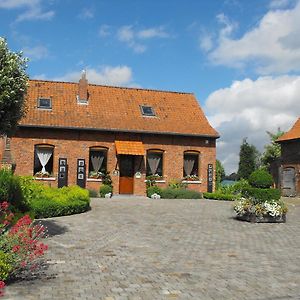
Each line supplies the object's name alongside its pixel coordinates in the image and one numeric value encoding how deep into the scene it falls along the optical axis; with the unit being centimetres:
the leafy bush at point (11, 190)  1322
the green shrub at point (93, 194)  2360
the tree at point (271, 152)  4056
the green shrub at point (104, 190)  2361
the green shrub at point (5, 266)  582
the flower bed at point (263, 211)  1445
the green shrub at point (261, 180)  1480
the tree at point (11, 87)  816
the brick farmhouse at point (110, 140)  2381
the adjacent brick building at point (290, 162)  2985
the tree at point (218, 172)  3002
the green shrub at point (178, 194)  2417
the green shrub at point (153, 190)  2428
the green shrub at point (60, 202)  1391
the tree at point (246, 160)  4078
